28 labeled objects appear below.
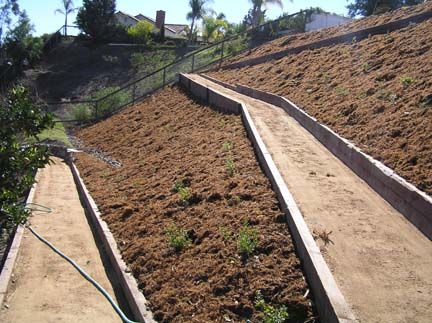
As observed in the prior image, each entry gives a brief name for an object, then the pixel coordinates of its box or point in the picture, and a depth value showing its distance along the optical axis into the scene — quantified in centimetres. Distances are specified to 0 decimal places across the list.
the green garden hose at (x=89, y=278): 574
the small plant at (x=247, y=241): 576
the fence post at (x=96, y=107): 2308
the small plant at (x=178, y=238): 664
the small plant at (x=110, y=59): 3697
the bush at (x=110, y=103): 2302
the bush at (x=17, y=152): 444
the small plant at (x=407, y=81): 950
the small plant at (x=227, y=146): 982
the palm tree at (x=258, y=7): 3959
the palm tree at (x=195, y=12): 4691
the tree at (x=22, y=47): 3906
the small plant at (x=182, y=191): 805
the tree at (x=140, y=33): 4059
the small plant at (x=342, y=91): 1111
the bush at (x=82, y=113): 2316
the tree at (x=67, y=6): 4768
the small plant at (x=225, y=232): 631
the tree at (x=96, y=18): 4141
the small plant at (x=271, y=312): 457
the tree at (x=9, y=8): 4656
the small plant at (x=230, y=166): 842
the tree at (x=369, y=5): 3353
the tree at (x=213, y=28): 4731
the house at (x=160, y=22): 4844
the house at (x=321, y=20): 2726
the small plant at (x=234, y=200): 721
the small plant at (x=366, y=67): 1196
